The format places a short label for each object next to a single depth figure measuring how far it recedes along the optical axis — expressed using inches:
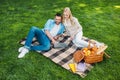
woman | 147.7
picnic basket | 129.6
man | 144.0
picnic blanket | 130.3
